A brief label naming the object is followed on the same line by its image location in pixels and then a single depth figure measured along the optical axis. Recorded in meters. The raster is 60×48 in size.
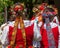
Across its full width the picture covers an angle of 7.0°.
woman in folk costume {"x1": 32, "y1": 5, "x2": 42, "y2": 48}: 11.04
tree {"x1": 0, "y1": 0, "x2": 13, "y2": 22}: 23.65
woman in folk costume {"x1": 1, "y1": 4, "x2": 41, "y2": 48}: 10.87
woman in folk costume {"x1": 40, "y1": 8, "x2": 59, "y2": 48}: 11.02
